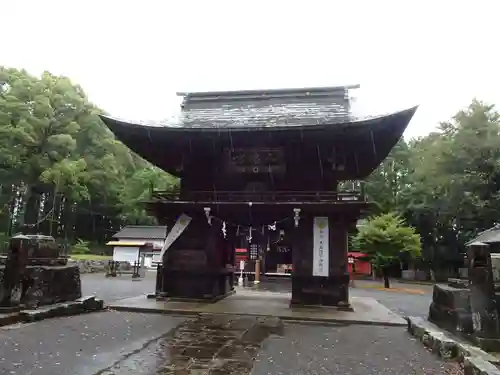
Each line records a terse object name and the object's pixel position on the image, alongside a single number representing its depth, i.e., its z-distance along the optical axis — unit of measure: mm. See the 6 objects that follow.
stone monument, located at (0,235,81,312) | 9352
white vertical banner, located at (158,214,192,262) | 12867
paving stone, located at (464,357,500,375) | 4794
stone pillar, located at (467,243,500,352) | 7000
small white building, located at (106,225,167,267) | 34781
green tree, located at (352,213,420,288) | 25266
